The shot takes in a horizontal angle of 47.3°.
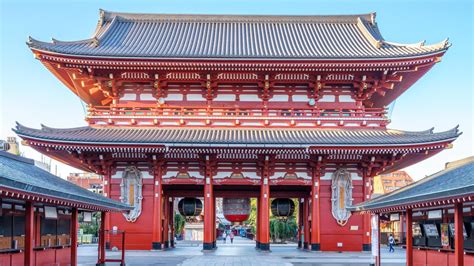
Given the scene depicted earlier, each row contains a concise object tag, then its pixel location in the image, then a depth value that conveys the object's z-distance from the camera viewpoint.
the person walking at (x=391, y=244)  37.41
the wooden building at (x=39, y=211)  14.20
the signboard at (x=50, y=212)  18.67
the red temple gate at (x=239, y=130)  29.41
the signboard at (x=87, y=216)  22.85
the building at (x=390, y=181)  126.04
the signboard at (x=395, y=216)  23.60
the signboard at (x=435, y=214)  19.05
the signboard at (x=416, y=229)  21.64
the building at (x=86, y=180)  105.72
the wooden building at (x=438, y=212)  15.34
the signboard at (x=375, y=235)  21.97
